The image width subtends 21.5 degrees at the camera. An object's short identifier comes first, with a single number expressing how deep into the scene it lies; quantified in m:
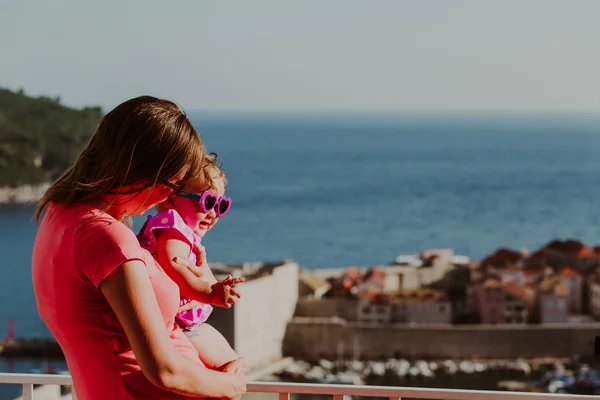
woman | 2.90
